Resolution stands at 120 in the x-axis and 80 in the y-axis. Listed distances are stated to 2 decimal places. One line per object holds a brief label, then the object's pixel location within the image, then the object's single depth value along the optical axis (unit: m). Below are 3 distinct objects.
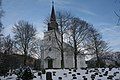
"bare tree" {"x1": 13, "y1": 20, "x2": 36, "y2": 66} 18.54
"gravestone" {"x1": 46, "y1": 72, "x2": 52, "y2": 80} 7.68
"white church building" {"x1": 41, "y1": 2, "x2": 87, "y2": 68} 22.10
